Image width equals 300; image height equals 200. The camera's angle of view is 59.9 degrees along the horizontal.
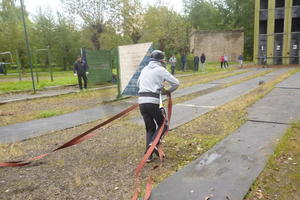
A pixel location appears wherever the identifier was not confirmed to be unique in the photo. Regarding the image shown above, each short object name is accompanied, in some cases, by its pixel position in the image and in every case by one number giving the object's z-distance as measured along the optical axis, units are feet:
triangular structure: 30.64
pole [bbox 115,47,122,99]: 33.71
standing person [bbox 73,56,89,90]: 43.75
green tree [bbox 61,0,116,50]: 81.65
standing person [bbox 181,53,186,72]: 82.53
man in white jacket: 12.99
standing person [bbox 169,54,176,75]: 71.77
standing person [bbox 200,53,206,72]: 81.18
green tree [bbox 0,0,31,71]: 101.30
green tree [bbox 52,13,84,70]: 123.54
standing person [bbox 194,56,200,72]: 81.61
